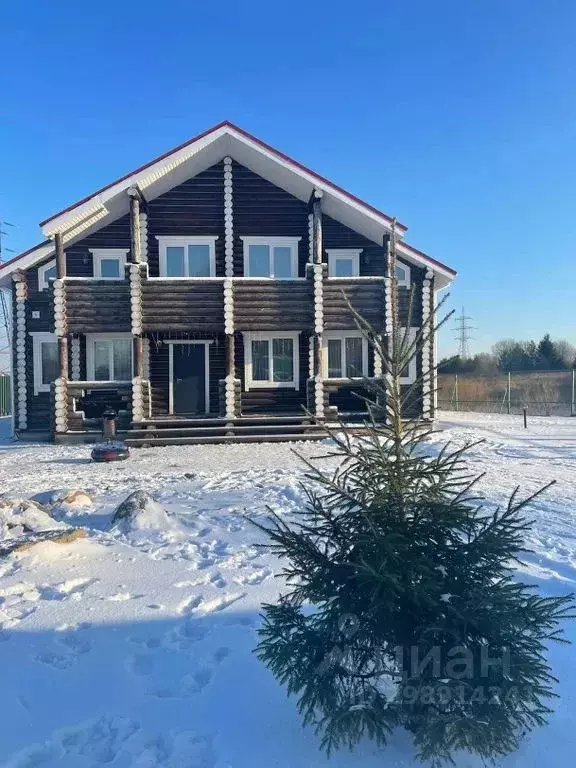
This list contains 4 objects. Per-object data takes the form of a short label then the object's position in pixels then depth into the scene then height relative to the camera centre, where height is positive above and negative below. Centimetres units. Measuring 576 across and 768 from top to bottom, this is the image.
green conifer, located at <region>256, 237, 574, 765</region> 228 -107
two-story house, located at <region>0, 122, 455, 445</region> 1350 +240
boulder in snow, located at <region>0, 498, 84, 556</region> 499 -145
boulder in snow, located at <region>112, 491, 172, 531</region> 575 -144
